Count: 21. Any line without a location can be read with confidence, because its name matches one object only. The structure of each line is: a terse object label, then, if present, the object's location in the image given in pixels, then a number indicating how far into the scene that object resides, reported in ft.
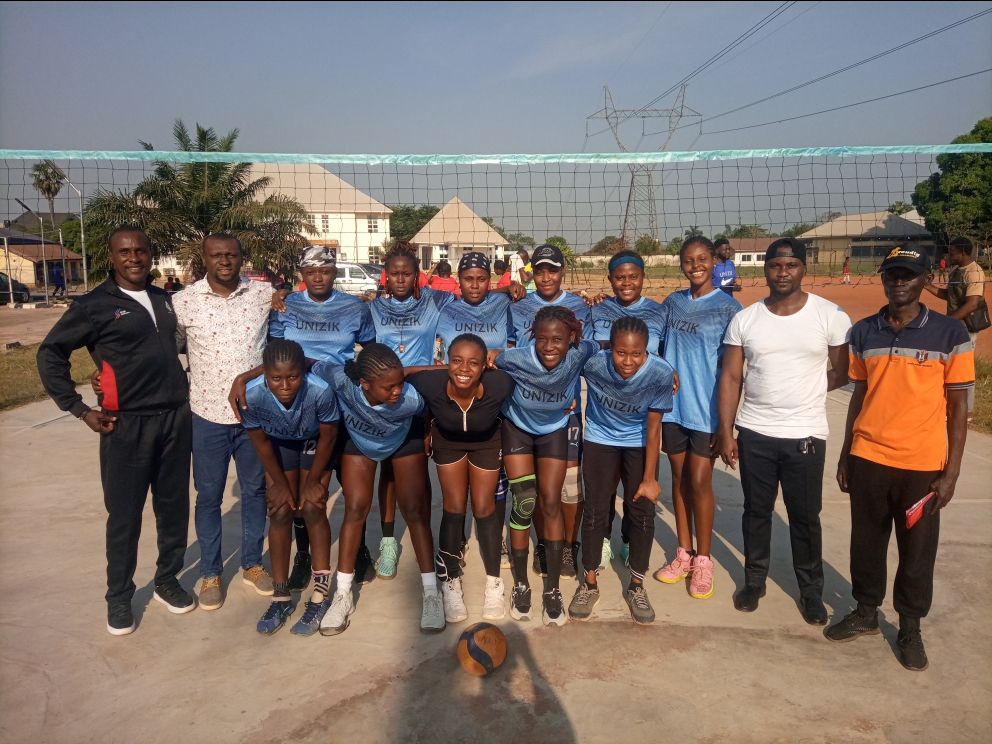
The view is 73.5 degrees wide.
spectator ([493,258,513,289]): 43.89
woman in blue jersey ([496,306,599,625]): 11.61
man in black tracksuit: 10.91
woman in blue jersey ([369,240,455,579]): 13.57
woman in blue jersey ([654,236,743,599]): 12.52
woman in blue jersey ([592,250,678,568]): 13.02
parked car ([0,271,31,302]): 83.74
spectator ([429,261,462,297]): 35.63
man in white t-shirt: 11.32
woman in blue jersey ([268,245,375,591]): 13.07
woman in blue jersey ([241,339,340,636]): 10.87
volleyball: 9.89
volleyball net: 16.53
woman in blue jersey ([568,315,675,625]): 11.46
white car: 74.81
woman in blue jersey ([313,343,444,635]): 10.77
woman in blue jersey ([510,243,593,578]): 12.51
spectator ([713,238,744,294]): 25.82
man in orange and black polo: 10.11
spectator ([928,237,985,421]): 22.35
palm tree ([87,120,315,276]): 68.13
